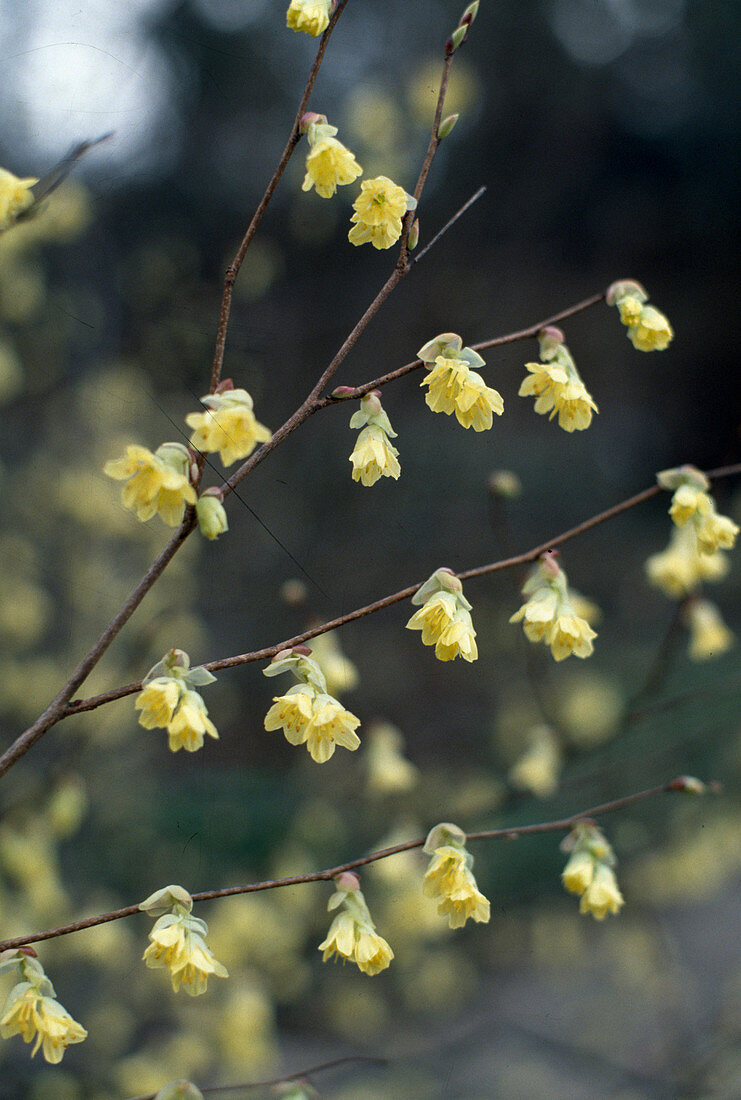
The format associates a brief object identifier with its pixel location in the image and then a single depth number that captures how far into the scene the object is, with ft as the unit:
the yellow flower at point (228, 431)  1.81
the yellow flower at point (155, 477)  1.82
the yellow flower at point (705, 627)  2.66
